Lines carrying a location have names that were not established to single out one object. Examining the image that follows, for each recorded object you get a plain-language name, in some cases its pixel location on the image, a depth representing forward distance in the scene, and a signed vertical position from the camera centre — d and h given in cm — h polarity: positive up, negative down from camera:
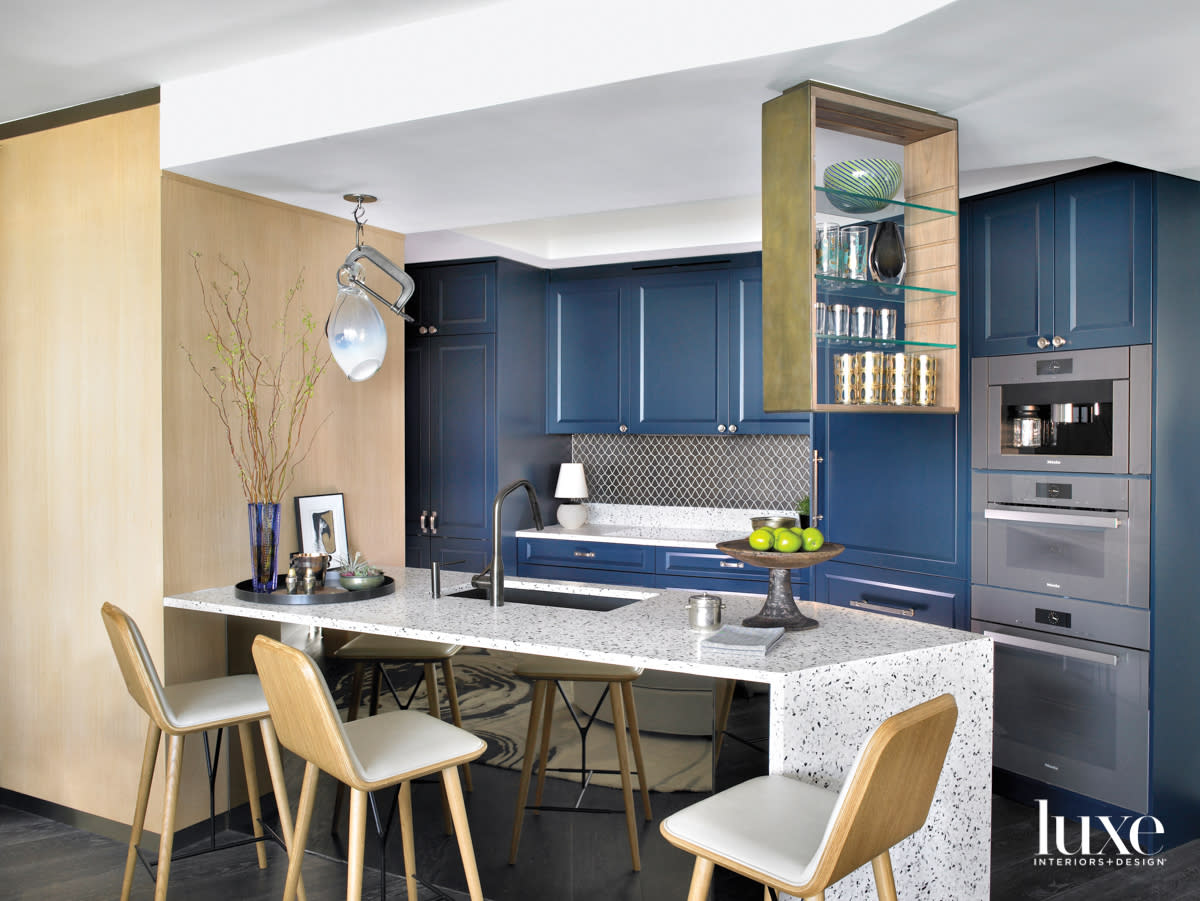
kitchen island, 191 -50
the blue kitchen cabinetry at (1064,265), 302 +61
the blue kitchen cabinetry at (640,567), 441 -62
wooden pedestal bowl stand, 223 -36
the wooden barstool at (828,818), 148 -68
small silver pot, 227 -42
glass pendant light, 296 +36
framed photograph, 338 -31
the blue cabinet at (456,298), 486 +78
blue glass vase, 290 -32
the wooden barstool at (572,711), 218 -66
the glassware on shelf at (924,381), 260 +17
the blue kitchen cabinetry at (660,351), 465 +49
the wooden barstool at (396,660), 261 -62
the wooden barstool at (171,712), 237 -71
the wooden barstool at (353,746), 188 -67
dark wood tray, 273 -45
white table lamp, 509 -27
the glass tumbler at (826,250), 232 +49
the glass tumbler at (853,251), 239 +50
